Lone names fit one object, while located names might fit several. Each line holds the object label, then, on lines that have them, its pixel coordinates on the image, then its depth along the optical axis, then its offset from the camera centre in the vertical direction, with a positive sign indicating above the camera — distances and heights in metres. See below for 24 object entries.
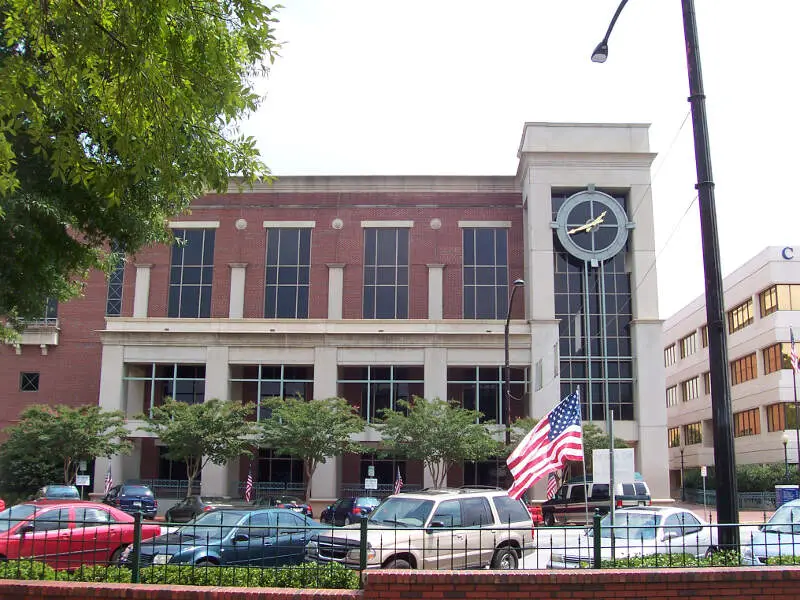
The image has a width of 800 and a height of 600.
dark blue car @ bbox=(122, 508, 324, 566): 11.69 -1.27
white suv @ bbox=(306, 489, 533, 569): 13.69 -1.17
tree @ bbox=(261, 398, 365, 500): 40.47 +1.56
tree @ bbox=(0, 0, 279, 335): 8.34 +4.19
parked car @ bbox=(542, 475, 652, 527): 35.38 -1.46
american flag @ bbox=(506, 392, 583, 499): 17.31 +0.39
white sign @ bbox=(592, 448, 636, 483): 13.88 -0.01
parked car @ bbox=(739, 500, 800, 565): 11.39 -1.19
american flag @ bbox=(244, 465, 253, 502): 41.56 -1.30
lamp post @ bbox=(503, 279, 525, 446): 32.81 +3.22
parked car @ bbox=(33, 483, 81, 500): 34.66 -1.29
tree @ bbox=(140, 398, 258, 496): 40.31 +1.54
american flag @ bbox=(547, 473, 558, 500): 22.59 -0.61
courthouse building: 48.06 +9.06
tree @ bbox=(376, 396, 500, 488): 40.56 +1.37
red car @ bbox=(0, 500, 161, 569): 10.65 -1.24
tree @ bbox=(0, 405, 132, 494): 41.22 +0.88
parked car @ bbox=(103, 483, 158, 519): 36.91 -1.66
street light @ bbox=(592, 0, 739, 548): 10.59 +2.00
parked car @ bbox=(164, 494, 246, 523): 32.72 -1.88
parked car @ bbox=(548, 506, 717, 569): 16.28 -1.17
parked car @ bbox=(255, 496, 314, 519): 32.62 -1.76
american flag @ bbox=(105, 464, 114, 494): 42.50 -1.05
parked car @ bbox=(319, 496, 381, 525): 32.47 -1.76
